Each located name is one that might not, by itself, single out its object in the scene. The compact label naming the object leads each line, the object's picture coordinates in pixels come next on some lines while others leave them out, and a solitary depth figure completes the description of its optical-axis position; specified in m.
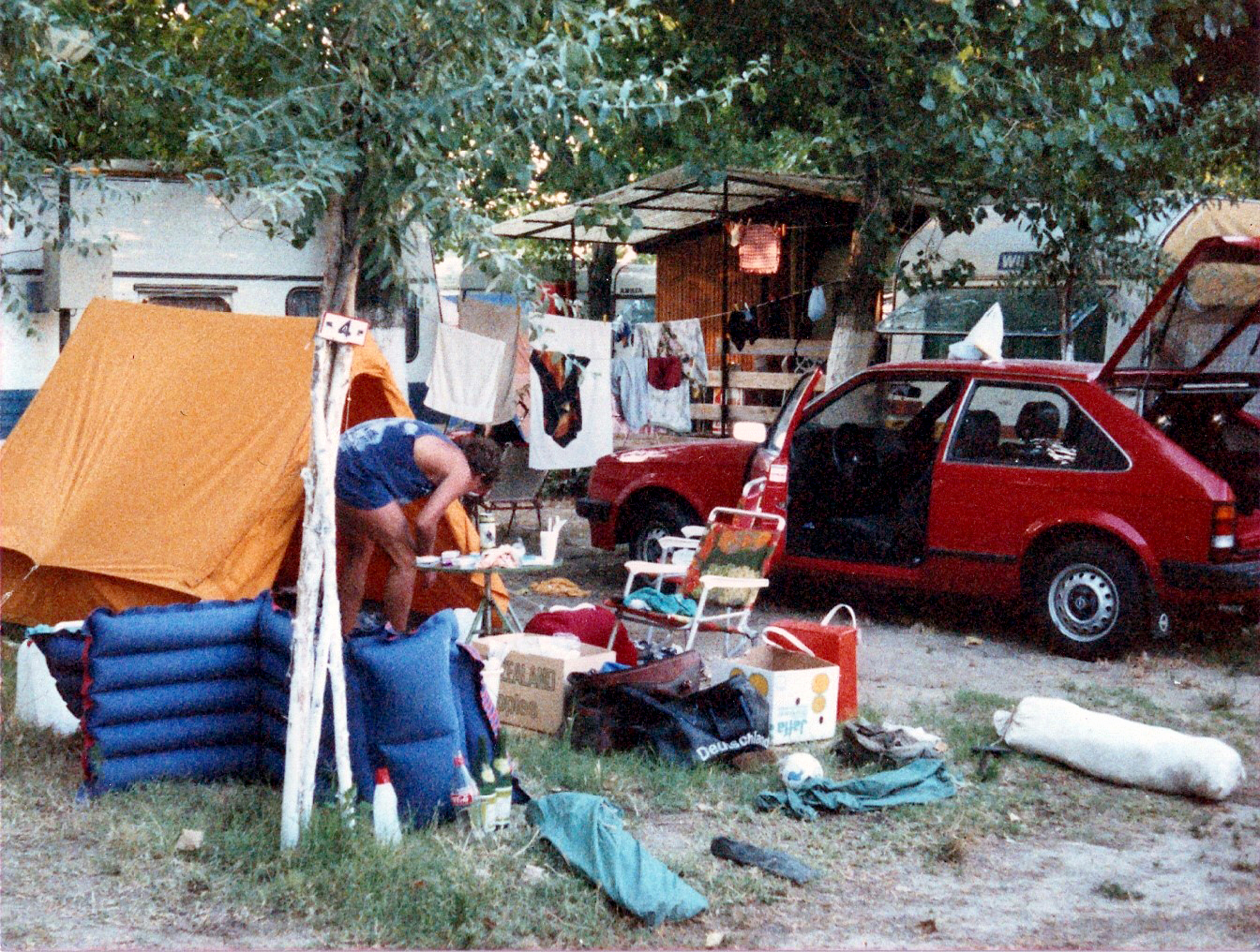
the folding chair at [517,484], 12.17
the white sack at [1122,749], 5.42
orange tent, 6.96
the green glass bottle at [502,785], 4.72
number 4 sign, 4.34
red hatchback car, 7.52
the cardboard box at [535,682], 5.98
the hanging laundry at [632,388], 14.59
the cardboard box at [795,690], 5.93
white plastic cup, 6.89
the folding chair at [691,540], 7.87
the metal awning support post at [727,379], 14.60
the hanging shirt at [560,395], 12.25
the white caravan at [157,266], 11.08
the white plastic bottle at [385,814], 4.41
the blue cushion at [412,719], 4.62
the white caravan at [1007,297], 12.23
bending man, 6.59
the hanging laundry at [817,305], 14.88
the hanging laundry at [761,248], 14.11
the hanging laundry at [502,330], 12.10
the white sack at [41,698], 5.68
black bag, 5.59
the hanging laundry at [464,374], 11.78
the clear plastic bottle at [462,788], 4.64
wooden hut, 14.00
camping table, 6.76
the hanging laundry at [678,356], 14.52
